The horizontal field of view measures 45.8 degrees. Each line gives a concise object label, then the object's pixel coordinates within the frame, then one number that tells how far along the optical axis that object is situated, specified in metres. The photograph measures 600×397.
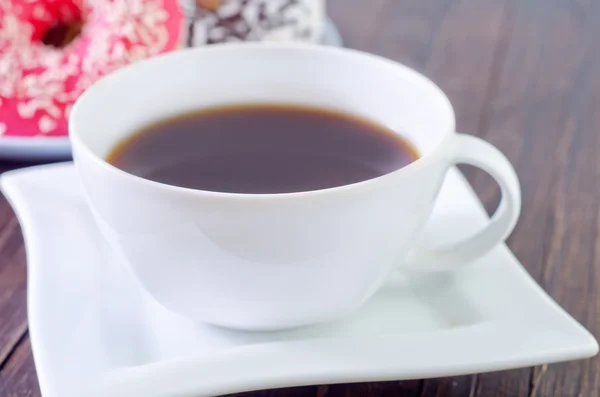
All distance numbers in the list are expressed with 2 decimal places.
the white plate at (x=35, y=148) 0.69
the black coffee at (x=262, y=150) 0.51
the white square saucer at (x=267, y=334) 0.40
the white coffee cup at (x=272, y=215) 0.38
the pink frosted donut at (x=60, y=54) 0.69
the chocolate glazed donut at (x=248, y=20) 0.79
